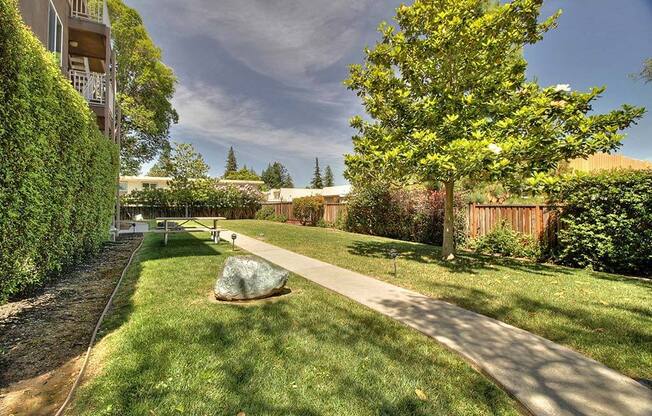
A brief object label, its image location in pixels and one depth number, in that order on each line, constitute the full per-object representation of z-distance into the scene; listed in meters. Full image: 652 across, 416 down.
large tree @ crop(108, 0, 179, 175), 22.98
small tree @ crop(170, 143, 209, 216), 24.62
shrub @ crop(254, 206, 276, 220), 27.35
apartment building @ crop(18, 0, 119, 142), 8.55
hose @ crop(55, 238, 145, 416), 2.30
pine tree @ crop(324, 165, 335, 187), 90.71
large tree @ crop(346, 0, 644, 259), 6.79
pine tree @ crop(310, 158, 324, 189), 85.85
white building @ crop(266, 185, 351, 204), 50.29
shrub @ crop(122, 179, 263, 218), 25.33
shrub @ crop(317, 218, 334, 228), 20.08
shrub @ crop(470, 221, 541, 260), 9.25
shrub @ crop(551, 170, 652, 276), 7.07
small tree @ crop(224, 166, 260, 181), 72.47
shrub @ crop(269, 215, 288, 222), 25.38
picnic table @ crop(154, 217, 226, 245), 10.13
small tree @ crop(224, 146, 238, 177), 88.88
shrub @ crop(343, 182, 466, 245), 12.59
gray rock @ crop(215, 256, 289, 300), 4.77
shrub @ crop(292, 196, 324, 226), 21.48
